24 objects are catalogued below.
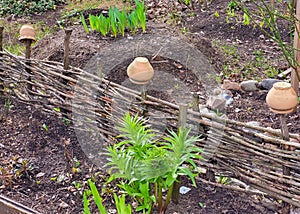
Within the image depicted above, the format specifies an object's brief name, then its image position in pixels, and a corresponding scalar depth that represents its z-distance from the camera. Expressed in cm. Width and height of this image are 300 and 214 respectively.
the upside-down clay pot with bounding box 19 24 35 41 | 376
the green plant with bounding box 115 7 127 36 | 476
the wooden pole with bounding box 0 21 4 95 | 405
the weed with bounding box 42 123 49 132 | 376
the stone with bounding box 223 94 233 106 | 409
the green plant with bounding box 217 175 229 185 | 309
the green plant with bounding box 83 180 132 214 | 246
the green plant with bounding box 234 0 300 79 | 543
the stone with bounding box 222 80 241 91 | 430
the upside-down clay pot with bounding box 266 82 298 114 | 254
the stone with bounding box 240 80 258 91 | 429
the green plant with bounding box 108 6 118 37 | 477
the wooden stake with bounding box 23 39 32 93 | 380
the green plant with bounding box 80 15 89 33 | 490
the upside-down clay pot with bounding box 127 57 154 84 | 285
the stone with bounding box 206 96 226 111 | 368
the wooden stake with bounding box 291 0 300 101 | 362
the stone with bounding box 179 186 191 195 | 307
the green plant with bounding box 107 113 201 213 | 258
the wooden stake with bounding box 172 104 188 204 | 281
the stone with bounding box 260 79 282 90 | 424
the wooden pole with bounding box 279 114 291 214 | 264
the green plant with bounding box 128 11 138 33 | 476
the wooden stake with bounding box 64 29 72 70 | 351
